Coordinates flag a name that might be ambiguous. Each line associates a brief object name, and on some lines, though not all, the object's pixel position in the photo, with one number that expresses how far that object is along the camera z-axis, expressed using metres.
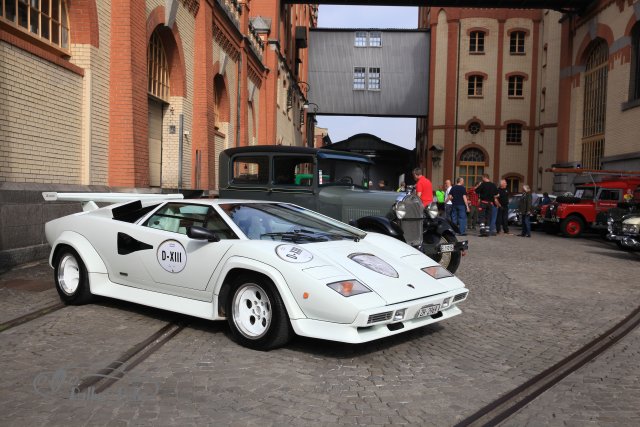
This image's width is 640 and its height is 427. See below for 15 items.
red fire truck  17.05
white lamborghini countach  4.16
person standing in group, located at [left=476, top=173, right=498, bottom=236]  16.69
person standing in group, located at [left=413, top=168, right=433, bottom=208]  11.71
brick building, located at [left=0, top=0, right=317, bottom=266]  8.27
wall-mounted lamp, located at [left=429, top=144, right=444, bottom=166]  36.50
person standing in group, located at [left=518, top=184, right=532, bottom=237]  16.81
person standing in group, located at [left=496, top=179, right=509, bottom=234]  17.08
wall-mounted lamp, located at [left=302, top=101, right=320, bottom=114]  40.62
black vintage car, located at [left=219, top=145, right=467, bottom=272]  8.22
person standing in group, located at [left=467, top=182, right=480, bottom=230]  20.12
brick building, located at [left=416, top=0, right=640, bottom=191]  35.00
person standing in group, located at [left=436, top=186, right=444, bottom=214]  20.05
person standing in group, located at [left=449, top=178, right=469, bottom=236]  16.05
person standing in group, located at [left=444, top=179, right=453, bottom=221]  18.26
